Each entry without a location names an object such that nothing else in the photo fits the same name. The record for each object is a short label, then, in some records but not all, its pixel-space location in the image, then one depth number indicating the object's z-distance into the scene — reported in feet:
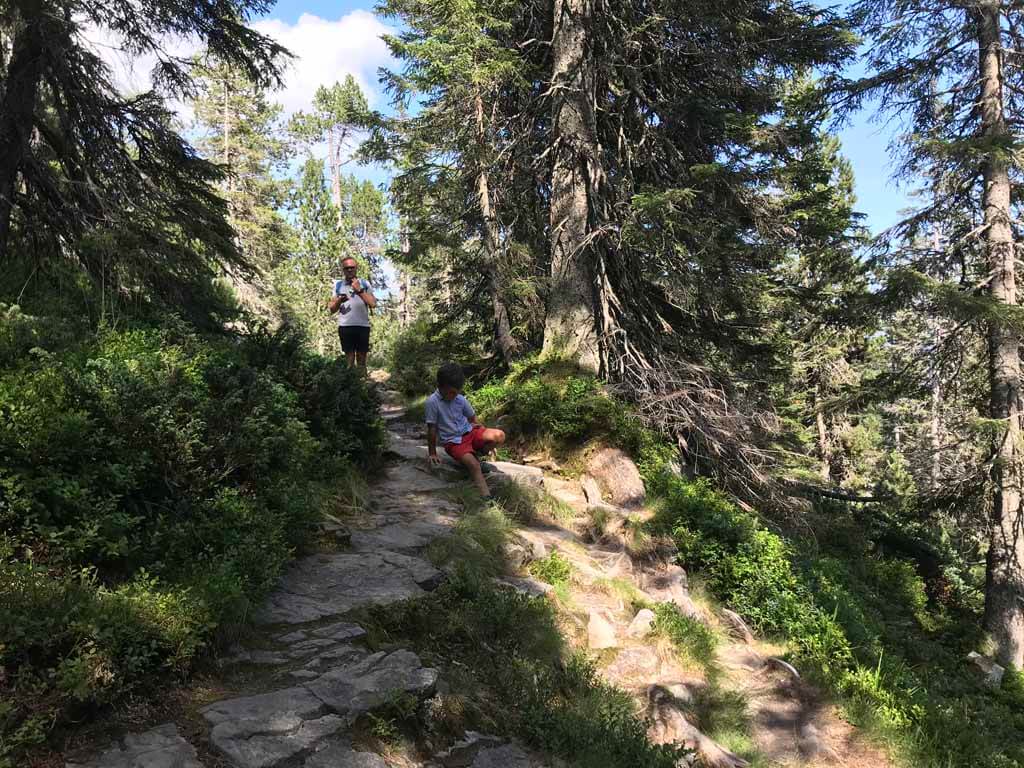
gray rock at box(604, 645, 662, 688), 17.08
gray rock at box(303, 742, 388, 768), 9.74
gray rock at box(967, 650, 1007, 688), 33.61
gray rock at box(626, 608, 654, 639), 19.30
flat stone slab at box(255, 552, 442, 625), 13.82
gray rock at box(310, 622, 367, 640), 13.08
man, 31.24
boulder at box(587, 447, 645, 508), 26.58
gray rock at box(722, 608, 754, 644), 22.47
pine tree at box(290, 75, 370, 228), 106.42
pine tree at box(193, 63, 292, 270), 82.79
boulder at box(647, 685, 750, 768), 15.01
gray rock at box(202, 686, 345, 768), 9.46
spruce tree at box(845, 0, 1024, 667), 35.35
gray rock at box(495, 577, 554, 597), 18.03
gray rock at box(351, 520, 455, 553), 17.85
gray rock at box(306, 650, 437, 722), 11.11
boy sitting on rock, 23.44
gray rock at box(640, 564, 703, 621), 21.97
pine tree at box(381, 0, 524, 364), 35.17
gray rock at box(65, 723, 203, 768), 8.66
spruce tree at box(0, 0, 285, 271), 19.07
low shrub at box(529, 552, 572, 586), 19.71
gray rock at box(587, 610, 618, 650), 18.08
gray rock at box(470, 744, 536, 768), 11.43
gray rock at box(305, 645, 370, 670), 12.05
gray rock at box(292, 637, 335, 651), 12.49
